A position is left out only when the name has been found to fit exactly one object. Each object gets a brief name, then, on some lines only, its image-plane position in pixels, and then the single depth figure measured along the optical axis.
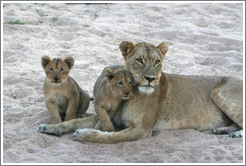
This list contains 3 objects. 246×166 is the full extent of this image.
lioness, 8.42
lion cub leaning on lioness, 8.45
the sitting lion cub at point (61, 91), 9.15
